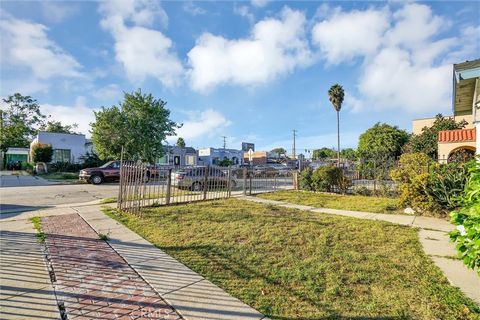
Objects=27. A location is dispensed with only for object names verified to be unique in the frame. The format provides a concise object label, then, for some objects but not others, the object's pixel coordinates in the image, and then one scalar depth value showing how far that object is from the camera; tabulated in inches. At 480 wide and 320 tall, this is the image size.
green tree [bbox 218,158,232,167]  1916.0
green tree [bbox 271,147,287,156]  4266.7
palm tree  1314.0
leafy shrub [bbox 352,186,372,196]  480.6
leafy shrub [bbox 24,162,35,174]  1179.3
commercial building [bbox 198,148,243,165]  2151.8
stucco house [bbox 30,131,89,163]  1309.1
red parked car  753.6
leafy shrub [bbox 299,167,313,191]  546.3
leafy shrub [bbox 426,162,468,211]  288.0
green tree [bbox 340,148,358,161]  2918.3
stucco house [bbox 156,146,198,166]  1894.7
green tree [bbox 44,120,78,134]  1965.9
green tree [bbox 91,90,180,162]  924.6
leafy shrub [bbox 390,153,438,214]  309.0
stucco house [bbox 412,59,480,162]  288.3
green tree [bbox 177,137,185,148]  3041.3
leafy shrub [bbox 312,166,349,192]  508.7
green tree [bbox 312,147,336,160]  3139.8
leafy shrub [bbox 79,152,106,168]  1218.1
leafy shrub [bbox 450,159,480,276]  89.0
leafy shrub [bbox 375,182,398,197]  445.1
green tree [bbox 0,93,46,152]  1537.9
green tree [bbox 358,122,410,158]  1192.2
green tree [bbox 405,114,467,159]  906.1
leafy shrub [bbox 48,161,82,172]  1190.4
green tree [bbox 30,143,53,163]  1177.4
